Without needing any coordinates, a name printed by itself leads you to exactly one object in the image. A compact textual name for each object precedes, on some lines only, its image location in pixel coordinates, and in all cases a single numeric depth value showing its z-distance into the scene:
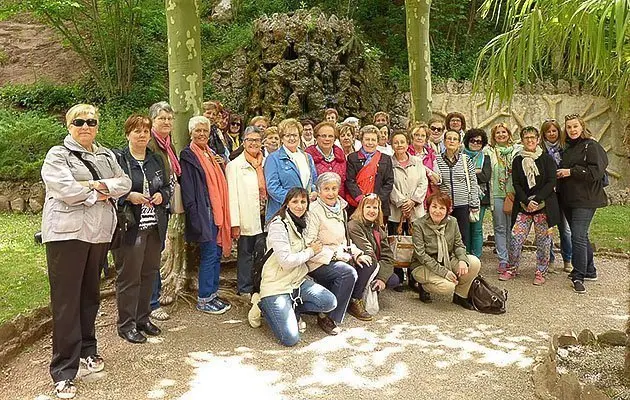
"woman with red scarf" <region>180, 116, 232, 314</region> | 4.88
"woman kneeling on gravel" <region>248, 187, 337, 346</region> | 4.50
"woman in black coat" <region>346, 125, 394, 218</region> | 5.73
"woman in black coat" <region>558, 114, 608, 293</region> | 5.74
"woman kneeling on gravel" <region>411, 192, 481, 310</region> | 5.23
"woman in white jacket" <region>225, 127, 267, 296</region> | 5.12
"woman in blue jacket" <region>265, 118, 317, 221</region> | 5.17
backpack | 5.22
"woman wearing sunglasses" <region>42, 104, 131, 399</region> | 3.38
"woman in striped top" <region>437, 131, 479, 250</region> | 6.09
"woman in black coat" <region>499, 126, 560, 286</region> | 5.92
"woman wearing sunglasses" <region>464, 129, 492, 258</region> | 6.31
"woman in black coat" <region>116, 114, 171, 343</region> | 4.12
